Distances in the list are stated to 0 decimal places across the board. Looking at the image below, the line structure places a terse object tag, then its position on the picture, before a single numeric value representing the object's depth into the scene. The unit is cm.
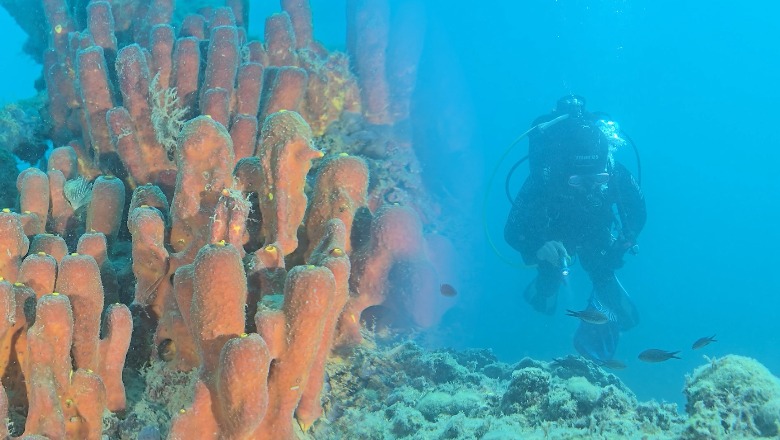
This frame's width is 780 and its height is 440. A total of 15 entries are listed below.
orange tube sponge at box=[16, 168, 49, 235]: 273
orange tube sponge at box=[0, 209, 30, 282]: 212
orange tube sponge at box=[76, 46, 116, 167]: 363
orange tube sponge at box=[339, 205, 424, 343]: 314
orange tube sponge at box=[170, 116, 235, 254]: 246
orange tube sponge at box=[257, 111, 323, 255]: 236
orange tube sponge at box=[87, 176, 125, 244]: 273
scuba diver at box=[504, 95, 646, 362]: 714
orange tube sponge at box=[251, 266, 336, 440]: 184
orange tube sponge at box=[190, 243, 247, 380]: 179
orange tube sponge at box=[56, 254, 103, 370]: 201
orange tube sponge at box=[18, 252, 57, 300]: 205
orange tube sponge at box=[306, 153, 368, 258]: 272
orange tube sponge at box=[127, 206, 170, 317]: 236
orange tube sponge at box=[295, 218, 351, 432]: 216
